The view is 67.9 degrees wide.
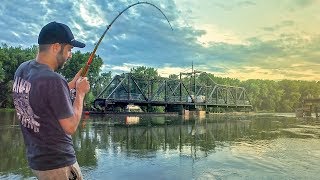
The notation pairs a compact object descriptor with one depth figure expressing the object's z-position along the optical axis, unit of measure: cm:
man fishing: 216
